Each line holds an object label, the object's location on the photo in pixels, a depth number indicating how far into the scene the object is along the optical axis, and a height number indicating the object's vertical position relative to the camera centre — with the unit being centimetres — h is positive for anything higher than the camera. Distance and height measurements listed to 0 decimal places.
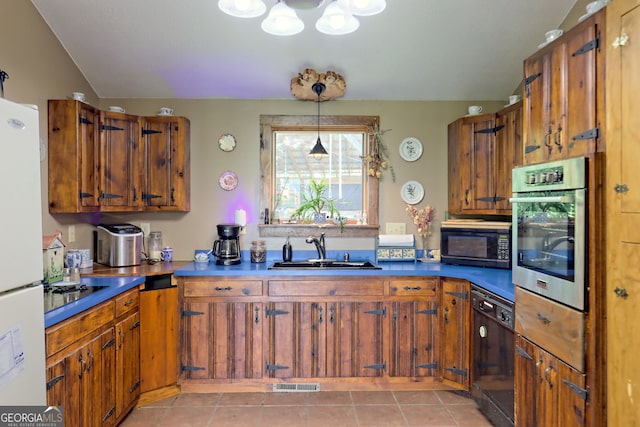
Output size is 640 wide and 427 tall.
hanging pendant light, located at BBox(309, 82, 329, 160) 314 +59
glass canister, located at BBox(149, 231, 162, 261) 333 -29
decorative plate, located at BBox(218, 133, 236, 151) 348 +64
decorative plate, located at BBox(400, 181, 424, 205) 354 +17
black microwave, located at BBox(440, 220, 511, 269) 296 -24
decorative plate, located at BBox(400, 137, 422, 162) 353 +59
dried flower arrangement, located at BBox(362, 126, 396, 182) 349 +51
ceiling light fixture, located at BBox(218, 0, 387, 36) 177 +97
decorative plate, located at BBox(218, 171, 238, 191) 348 +29
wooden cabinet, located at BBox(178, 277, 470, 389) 292 -91
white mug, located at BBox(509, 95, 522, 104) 292 +88
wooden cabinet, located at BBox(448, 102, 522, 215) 294 +44
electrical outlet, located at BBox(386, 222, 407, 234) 353 -14
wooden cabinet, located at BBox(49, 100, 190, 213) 273 +42
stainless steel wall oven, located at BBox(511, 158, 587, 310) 159 -8
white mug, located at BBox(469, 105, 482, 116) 323 +88
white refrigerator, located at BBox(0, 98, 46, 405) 128 -17
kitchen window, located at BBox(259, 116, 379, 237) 352 +39
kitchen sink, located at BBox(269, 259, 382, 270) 304 -44
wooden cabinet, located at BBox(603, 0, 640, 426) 137 +0
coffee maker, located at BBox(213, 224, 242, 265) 321 -27
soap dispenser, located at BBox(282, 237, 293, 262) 338 -35
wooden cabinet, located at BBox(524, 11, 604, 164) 156 +53
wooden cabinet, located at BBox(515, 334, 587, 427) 162 -83
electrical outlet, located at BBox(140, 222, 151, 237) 347 -13
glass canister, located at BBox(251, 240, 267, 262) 334 -33
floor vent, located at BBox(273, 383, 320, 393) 294 -135
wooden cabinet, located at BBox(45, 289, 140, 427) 181 -83
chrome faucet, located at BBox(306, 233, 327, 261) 331 -27
